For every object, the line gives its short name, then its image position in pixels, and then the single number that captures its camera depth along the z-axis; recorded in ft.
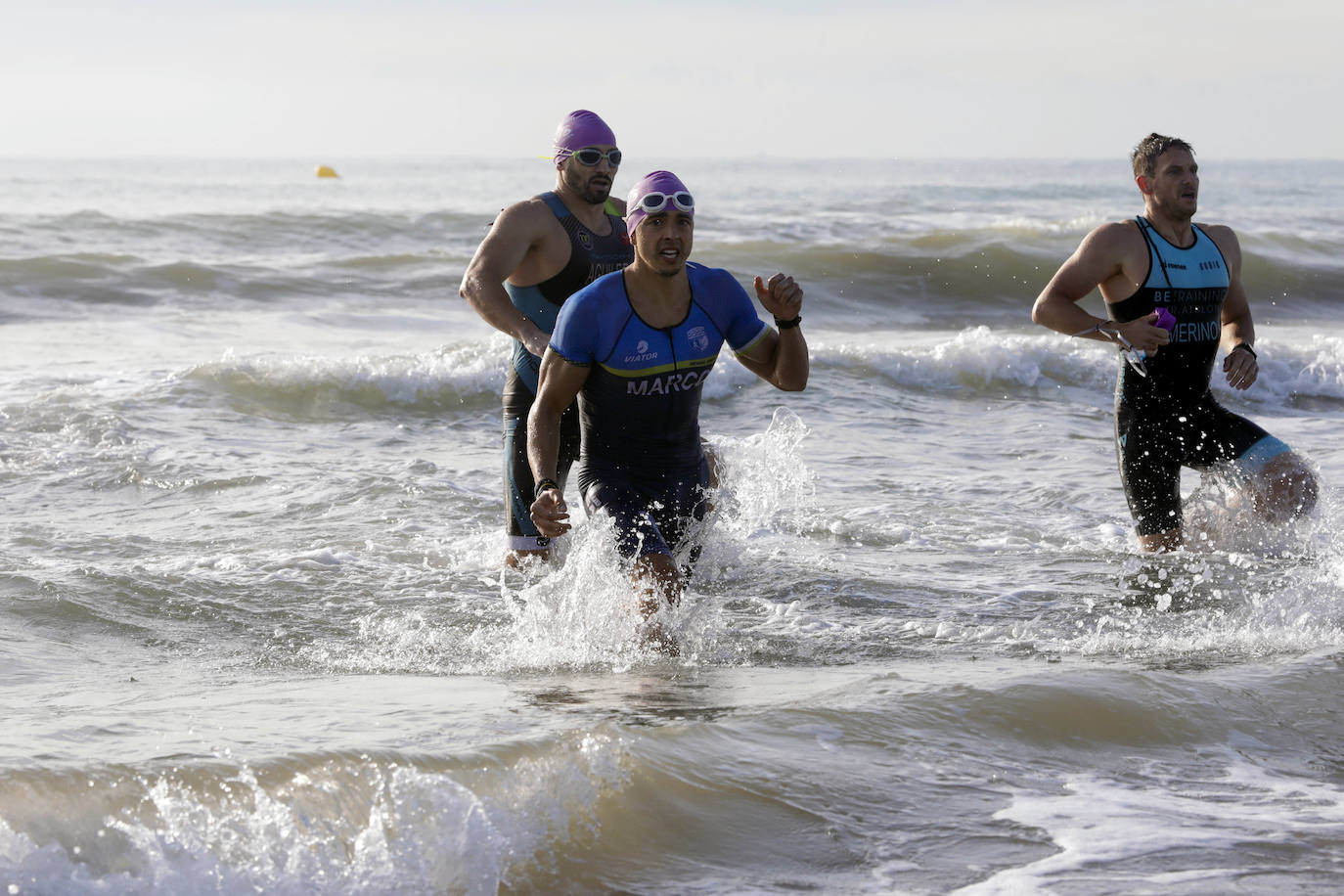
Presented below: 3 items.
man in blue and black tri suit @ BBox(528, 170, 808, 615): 31.07
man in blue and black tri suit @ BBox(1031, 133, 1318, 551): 38.52
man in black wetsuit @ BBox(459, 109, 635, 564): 36.88
